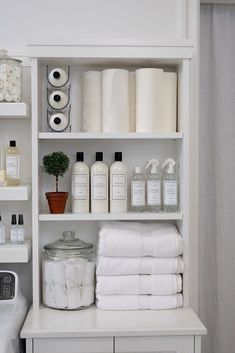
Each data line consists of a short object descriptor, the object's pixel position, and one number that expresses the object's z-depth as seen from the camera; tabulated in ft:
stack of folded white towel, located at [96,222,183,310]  7.20
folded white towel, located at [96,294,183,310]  7.20
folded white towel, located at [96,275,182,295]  7.21
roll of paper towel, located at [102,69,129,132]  7.43
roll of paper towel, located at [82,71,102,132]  7.60
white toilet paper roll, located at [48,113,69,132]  7.46
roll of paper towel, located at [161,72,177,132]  7.64
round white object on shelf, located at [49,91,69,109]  7.47
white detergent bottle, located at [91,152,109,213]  7.47
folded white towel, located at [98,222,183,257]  7.20
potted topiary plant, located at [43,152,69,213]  7.39
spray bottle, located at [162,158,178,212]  7.54
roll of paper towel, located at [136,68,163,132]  7.42
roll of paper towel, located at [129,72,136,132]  7.75
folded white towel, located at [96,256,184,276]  7.22
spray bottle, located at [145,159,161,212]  7.55
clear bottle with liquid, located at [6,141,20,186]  7.45
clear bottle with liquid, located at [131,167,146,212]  7.57
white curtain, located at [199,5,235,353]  9.00
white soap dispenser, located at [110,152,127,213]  7.48
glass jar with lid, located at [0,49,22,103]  7.19
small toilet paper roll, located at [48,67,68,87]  7.43
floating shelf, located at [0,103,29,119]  7.23
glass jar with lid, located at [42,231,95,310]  7.20
